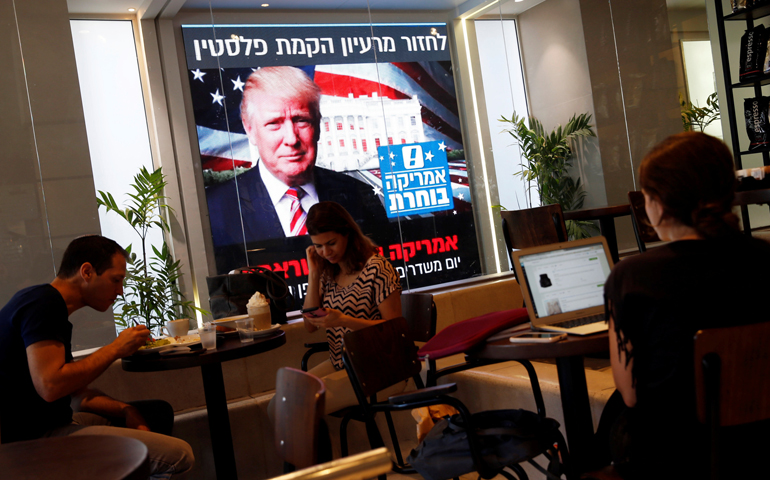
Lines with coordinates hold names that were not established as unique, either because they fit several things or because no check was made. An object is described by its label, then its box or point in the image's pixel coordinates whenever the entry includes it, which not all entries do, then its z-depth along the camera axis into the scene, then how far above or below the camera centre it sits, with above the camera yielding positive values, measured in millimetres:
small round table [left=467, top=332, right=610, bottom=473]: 1912 -621
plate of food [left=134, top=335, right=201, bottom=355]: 2664 -365
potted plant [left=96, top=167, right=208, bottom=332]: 4754 -65
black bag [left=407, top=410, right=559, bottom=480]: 1895 -710
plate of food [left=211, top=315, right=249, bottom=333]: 3149 -370
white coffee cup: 2977 -326
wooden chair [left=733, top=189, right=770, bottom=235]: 3268 -115
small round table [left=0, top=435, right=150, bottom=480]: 1253 -397
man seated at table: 2072 -283
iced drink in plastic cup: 2977 -316
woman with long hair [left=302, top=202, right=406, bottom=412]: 2744 -264
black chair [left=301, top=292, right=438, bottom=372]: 3061 -466
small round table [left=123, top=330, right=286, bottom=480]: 2641 -616
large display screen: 5113 +799
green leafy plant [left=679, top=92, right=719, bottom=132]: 6621 +706
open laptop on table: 2018 -257
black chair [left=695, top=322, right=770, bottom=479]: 1281 -400
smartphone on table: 1767 -373
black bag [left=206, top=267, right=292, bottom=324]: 3900 -285
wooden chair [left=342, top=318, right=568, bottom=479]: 1965 -522
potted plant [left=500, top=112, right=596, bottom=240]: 6043 +422
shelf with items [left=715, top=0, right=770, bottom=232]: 5340 +805
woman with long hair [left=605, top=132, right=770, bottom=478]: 1373 -237
